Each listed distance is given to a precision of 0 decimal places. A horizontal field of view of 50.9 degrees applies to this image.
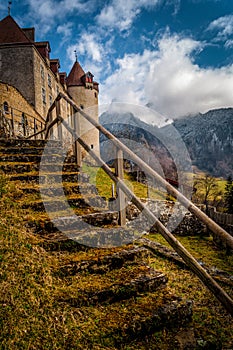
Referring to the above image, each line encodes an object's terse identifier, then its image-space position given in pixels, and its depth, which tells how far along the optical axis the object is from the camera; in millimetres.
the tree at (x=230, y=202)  30622
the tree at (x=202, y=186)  43069
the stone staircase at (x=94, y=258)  2686
